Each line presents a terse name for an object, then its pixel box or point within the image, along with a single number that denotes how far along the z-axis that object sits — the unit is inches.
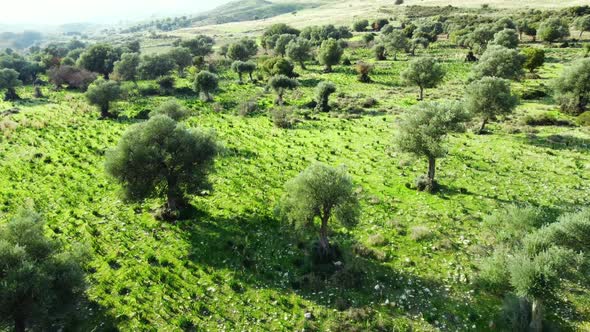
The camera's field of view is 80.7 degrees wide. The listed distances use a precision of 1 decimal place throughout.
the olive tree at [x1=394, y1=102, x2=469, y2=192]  1213.1
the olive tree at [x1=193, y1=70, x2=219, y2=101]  2706.7
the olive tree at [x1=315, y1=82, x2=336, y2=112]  2433.6
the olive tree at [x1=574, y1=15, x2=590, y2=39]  4104.3
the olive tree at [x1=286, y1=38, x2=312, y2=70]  3754.9
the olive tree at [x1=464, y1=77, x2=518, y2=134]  1721.2
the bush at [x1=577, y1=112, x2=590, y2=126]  1849.3
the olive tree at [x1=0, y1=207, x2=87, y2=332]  655.1
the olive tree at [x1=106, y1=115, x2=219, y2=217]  1073.5
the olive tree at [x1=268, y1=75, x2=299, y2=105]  2591.0
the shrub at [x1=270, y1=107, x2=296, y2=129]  2174.0
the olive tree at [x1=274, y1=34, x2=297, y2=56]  4301.2
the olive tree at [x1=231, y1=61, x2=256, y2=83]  3353.8
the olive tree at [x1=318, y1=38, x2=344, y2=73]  3545.8
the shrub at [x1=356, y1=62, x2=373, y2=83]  3174.2
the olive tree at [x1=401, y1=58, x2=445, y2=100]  2399.1
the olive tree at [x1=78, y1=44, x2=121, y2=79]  3880.4
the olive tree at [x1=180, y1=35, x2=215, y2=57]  4835.1
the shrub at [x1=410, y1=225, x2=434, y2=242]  1039.6
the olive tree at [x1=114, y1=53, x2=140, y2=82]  3481.5
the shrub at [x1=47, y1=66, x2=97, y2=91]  3435.0
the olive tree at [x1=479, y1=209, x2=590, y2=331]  647.8
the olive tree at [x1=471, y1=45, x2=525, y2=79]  2340.1
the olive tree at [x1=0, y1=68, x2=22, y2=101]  3080.7
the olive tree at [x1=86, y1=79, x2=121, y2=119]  2417.6
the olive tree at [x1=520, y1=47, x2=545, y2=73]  2923.2
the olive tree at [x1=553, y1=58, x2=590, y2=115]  1914.4
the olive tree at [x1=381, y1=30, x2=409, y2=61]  3890.3
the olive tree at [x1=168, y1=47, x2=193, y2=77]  3782.0
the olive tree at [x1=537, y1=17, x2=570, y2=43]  3900.1
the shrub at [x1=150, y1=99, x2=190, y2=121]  1996.7
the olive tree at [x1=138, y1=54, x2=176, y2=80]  3486.7
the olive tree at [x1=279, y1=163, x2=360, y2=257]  895.1
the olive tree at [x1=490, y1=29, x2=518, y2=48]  3333.7
